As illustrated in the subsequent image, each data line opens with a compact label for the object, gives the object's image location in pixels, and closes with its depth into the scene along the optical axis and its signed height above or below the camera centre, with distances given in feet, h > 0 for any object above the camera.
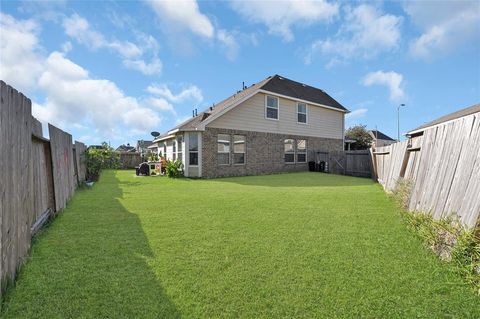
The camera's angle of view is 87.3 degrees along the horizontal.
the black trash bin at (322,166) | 58.94 -3.86
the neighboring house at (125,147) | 182.89 +4.53
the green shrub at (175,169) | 46.55 -3.13
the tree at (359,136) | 110.11 +5.96
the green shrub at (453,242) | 8.96 -4.00
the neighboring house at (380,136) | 142.18 +7.51
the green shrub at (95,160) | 40.81 -1.11
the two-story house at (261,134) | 46.19 +3.50
